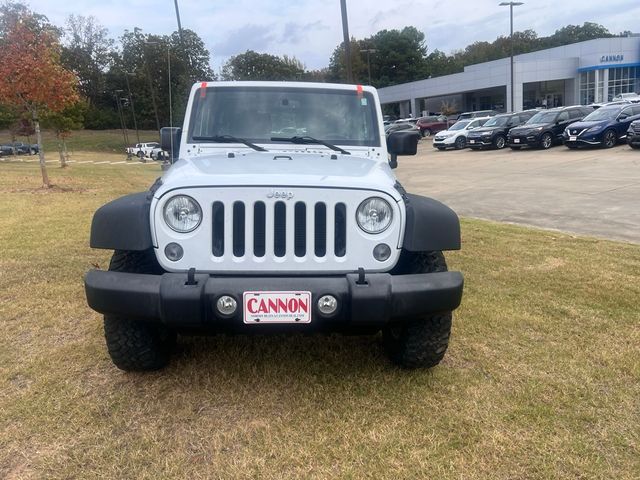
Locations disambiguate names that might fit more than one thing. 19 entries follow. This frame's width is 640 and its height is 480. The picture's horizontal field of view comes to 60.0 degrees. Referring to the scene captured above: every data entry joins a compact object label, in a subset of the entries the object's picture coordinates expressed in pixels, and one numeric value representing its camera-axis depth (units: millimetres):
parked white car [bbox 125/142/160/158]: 44688
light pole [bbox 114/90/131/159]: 46306
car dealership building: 48562
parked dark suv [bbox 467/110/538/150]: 25984
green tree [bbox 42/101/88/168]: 24625
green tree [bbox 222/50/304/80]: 64562
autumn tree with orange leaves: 12070
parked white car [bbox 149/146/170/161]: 40094
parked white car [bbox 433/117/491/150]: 28891
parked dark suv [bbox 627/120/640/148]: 18922
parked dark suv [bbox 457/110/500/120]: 38938
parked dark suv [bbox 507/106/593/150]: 23234
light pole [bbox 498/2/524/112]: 39250
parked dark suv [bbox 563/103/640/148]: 20641
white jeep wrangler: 2699
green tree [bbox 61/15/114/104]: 86438
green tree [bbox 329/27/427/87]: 92125
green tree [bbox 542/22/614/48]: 93562
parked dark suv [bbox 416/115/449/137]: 42156
